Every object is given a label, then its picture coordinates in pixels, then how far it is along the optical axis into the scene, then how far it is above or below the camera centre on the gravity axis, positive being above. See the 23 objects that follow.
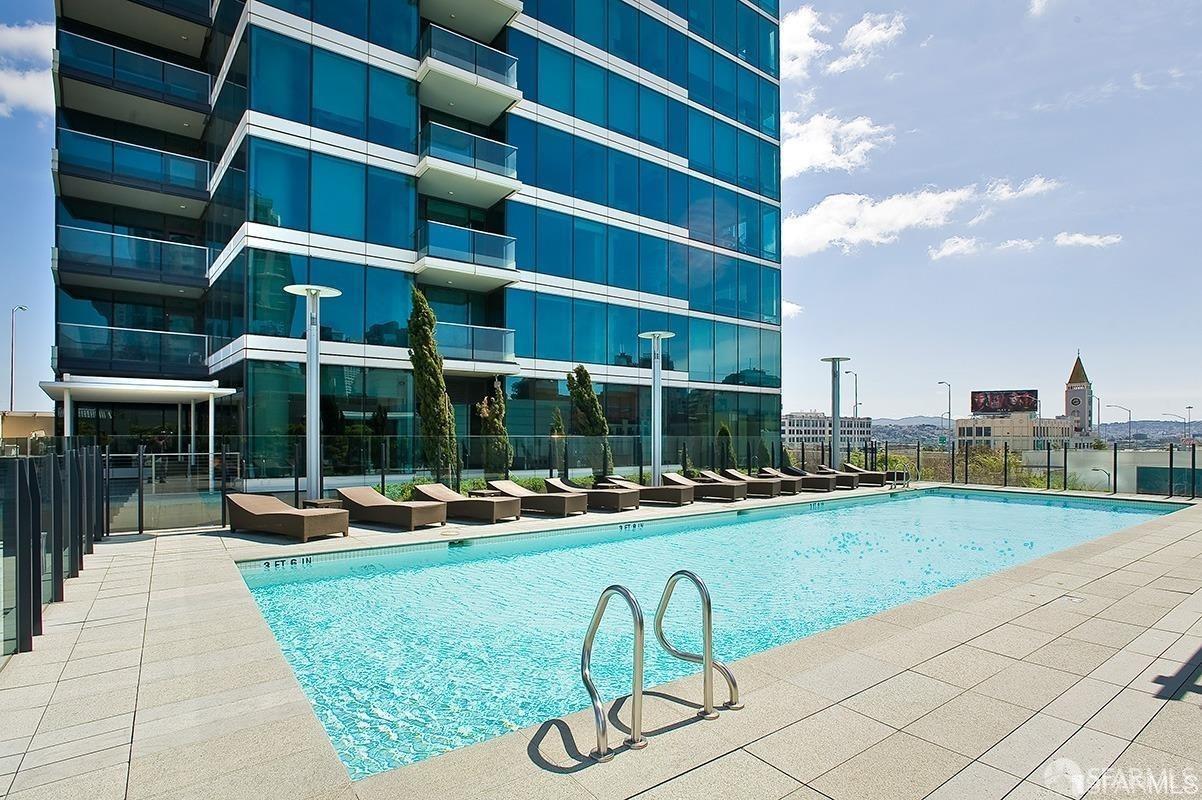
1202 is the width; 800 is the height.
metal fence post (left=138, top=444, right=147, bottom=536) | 11.38 -1.53
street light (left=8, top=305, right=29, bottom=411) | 43.25 +2.83
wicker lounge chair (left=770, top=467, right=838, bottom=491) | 20.59 -2.53
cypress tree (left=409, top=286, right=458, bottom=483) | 16.94 +0.11
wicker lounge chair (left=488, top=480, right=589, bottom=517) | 14.39 -2.17
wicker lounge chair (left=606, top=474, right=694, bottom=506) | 16.67 -2.34
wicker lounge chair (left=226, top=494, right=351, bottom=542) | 10.91 -1.96
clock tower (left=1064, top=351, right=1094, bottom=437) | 140.12 +0.13
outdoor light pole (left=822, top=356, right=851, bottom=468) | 23.33 -0.13
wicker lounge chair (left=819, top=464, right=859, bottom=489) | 21.54 -2.59
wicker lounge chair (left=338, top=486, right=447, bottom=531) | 12.26 -2.04
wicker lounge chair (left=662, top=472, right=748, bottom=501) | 17.76 -2.36
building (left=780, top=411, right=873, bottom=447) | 165.38 -6.70
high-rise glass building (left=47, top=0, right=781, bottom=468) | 17.83 +6.34
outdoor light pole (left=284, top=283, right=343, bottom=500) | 12.71 +0.11
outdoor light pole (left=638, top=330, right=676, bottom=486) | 17.81 -0.41
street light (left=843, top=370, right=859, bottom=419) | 74.04 +0.50
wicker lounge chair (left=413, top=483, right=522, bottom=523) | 13.32 -2.09
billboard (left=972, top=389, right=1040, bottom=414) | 117.25 -0.22
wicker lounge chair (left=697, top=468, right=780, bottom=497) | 18.89 -2.42
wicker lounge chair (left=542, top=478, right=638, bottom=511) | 15.59 -2.25
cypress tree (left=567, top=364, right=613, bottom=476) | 21.30 -0.26
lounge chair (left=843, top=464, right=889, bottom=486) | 22.39 -2.59
